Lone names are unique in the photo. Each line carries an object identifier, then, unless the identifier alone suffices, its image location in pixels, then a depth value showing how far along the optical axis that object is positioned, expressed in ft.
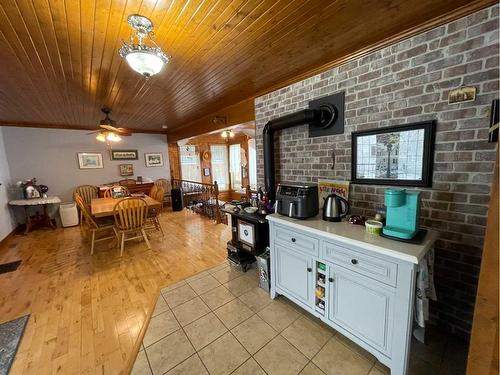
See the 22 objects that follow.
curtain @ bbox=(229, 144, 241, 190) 27.10
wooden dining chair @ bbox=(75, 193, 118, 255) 10.43
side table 13.64
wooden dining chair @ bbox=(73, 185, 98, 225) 16.78
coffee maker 4.25
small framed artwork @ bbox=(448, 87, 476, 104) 4.45
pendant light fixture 4.49
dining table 10.32
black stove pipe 7.10
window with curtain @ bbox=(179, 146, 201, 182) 24.38
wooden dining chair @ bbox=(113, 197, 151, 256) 10.28
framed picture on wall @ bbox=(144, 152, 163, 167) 20.12
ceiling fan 10.83
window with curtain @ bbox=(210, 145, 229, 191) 26.77
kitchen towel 4.05
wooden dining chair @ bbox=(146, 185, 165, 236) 12.94
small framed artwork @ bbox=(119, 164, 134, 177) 18.88
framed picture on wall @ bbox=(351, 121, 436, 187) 5.19
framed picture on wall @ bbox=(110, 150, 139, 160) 18.42
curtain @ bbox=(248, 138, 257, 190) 25.77
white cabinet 3.95
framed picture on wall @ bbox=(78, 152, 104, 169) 17.06
